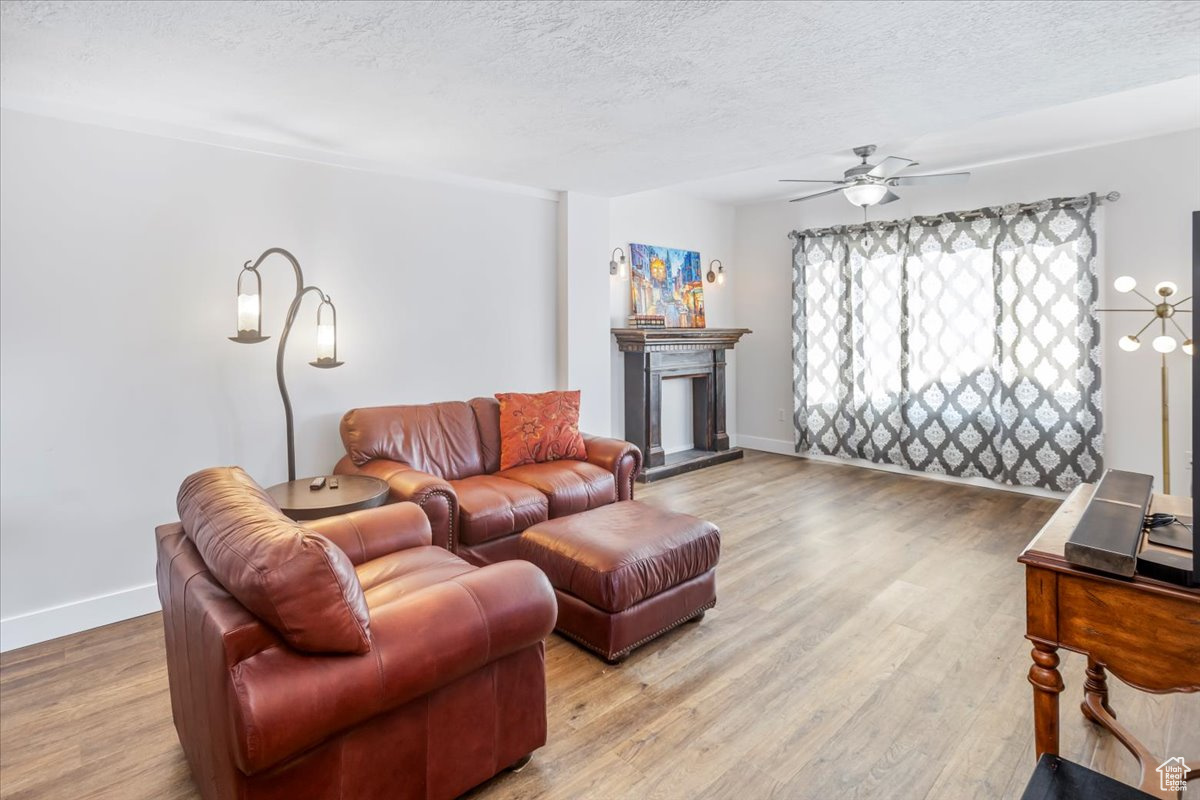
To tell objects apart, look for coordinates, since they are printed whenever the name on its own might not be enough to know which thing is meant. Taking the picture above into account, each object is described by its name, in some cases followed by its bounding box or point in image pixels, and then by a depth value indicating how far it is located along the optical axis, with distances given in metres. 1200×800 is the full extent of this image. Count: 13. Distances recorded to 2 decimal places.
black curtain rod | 4.39
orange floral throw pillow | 3.89
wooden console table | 1.24
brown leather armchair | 1.32
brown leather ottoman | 2.43
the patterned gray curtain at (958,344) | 4.56
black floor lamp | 2.85
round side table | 2.56
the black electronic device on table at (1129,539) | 1.27
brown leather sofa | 3.08
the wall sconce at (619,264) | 5.49
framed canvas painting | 5.68
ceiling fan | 4.00
